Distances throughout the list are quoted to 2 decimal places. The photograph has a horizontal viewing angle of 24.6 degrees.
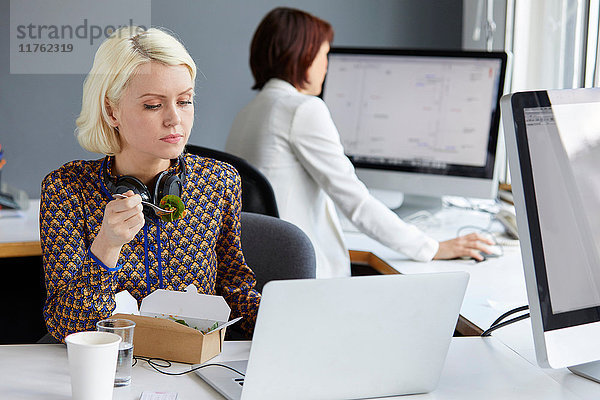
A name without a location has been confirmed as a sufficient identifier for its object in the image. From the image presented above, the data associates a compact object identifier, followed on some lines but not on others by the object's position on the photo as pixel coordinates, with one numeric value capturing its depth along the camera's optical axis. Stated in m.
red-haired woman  3.45
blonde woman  2.57
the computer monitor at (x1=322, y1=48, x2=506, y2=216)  4.00
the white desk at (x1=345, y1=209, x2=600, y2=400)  2.41
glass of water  2.28
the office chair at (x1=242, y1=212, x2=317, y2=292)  3.02
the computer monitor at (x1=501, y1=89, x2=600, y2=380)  2.25
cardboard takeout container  2.40
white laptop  2.16
